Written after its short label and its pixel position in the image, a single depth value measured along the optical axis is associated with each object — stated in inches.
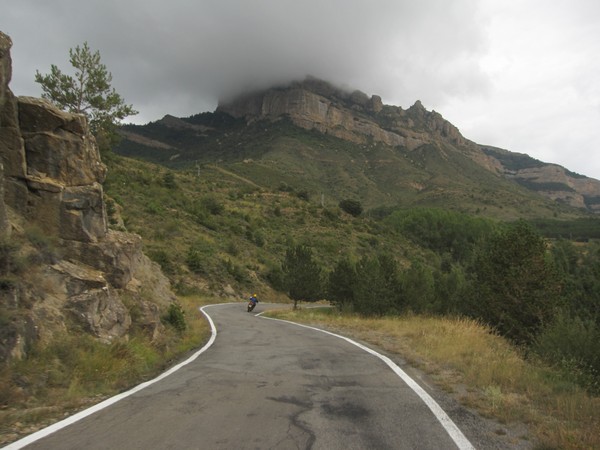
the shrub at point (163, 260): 1505.9
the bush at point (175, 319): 515.2
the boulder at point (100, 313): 312.5
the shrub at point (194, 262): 1654.8
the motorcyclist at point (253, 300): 1186.6
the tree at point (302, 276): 1352.1
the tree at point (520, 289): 710.5
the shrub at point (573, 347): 313.7
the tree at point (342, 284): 1449.3
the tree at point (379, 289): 1057.5
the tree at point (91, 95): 927.0
